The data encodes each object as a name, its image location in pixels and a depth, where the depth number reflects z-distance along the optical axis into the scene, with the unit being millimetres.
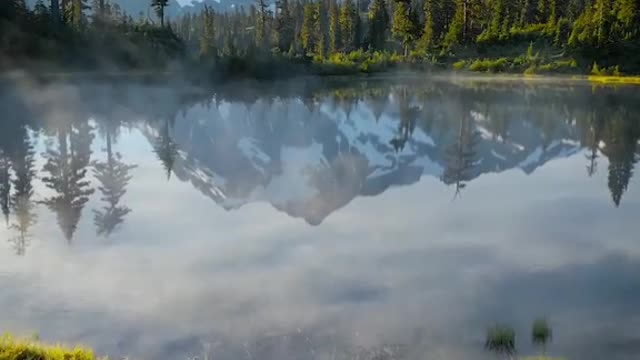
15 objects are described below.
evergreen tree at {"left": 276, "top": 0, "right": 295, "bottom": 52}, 132788
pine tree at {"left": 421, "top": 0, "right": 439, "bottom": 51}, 118975
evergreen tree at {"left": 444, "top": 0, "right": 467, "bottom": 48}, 120250
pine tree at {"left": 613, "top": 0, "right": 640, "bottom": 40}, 107219
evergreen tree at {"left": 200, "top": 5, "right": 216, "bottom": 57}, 81000
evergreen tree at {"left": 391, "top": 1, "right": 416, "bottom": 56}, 120500
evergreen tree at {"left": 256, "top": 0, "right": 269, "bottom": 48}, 135375
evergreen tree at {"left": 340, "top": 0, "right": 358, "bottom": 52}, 140750
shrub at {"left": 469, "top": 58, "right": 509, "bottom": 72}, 106312
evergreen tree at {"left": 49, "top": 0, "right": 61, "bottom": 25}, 73812
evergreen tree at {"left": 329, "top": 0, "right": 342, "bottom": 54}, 140250
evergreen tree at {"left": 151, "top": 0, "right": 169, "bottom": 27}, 98531
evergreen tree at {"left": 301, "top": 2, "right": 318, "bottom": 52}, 140000
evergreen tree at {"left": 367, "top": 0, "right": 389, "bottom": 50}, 140000
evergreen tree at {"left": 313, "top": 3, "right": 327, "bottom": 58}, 135125
